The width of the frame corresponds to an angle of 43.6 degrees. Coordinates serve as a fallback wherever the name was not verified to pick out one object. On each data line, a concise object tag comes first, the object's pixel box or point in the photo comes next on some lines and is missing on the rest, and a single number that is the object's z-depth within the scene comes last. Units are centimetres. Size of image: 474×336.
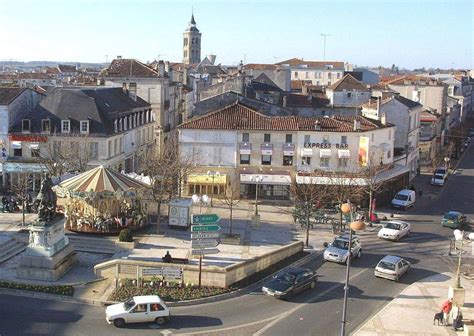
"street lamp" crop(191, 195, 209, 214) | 3747
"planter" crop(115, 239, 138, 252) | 3212
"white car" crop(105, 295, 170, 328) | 2244
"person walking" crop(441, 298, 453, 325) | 2359
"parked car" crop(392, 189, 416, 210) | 4438
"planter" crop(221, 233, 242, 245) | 3359
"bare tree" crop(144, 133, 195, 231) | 3706
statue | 2767
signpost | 2688
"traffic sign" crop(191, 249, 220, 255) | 2686
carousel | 3406
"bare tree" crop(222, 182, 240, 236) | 4451
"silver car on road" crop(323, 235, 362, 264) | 3113
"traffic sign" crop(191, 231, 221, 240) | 2695
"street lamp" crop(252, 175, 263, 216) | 4403
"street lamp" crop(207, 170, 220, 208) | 4408
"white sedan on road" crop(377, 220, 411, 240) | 3597
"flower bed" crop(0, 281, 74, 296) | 2563
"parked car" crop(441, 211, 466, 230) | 3938
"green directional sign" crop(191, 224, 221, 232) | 2689
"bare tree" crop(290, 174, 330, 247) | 3566
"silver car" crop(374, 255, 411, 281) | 2880
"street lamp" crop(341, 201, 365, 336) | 1814
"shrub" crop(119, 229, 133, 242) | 3247
